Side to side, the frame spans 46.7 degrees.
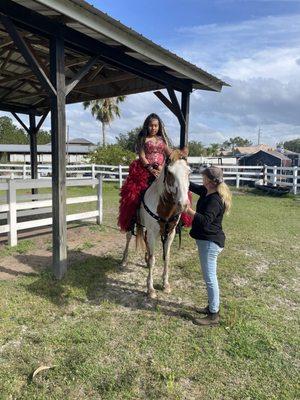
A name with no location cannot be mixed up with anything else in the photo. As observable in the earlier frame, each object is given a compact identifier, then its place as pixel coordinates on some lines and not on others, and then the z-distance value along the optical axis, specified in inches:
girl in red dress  188.9
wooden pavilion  164.7
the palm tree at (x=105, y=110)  1427.2
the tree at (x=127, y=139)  2081.4
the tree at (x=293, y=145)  4677.7
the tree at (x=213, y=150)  2720.5
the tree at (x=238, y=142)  4772.1
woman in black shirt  139.6
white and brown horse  138.5
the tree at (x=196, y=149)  2559.1
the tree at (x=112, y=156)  959.6
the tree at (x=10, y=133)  2844.5
